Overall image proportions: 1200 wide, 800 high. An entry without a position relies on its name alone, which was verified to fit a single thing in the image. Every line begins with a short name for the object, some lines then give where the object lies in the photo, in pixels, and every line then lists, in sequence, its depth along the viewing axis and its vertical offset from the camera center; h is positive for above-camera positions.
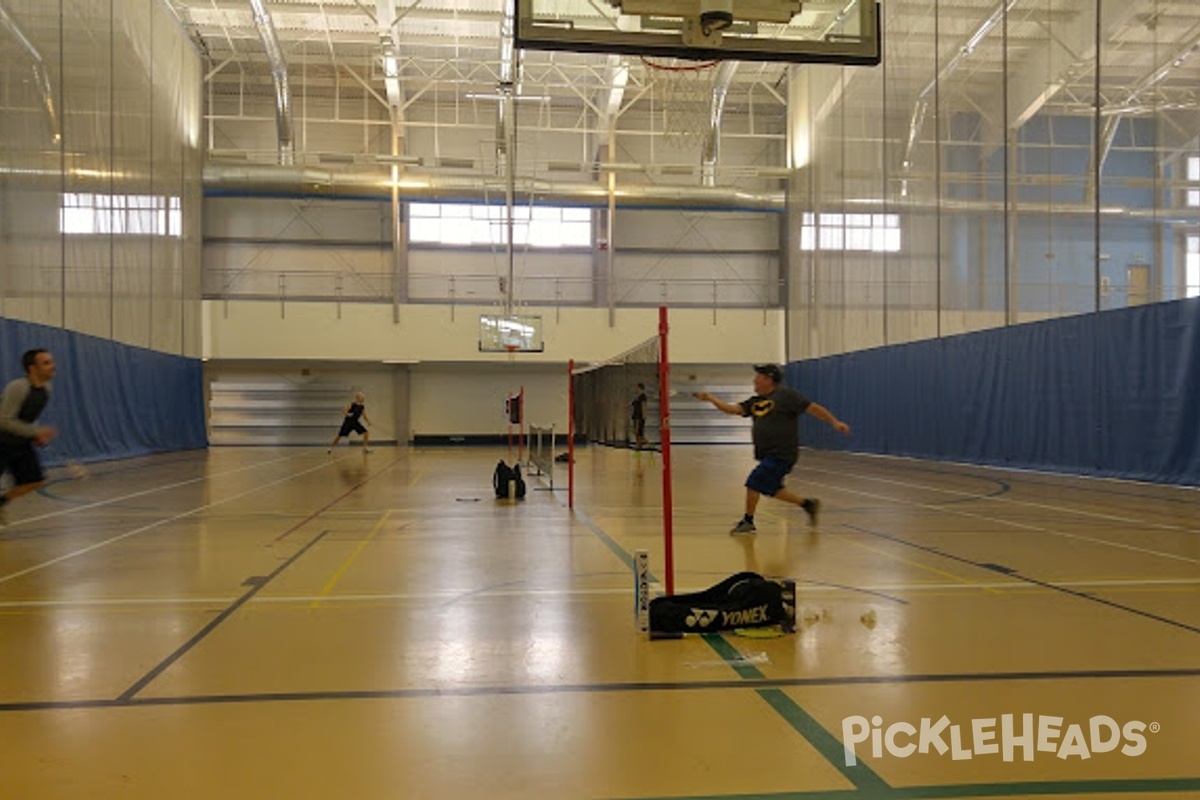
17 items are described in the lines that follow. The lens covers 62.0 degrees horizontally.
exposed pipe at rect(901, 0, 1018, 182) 20.58 +7.52
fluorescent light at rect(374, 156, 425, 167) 30.38 +7.73
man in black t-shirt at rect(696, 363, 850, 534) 9.47 -0.21
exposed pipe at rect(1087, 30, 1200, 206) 15.61 +5.16
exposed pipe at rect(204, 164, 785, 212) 31.00 +7.15
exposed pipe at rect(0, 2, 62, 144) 18.14 +6.70
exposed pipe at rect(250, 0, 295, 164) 25.30 +9.72
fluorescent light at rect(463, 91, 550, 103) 29.25 +9.55
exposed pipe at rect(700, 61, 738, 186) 28.27 +9.08
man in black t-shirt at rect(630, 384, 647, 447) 24.44 -0.08
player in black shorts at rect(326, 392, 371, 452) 24.73 -0.15
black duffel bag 4.83 -0.97
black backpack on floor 12.68 -0.85
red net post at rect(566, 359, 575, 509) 11.74 -0.37
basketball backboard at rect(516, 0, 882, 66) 8.87 +3.51
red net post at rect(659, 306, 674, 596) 5.38 -0.18
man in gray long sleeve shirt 8.64 -0.08
